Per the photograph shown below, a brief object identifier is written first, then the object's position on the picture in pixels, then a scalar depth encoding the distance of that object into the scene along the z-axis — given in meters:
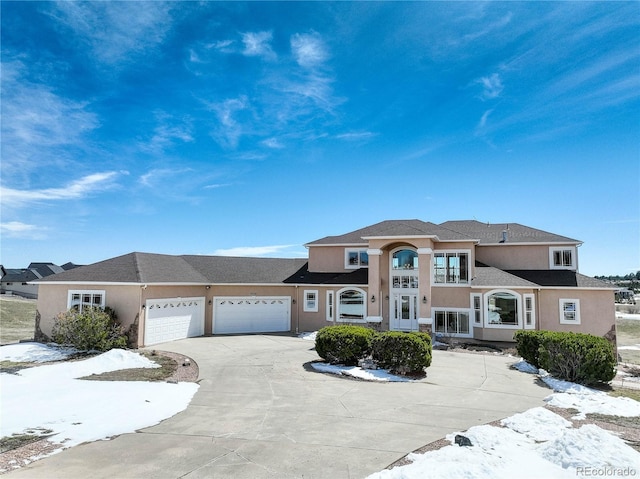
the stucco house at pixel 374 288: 20.44
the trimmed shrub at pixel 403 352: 13.86
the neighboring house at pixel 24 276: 63.43
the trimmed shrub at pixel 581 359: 12.99
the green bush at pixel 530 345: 15.22
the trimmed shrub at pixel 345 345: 14.94
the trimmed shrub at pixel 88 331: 17.75
